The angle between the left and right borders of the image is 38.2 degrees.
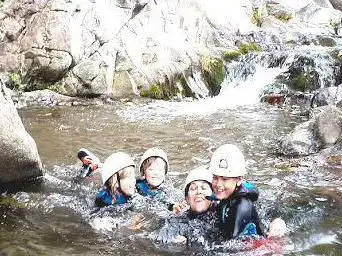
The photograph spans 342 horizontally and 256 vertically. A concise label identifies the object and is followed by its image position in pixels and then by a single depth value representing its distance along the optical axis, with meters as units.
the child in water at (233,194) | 5.02
